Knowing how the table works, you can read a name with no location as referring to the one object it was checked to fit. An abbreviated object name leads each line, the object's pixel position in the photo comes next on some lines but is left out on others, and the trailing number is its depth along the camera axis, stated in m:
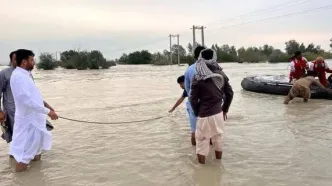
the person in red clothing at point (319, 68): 11.55
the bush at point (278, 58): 73.69
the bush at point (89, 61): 52.28
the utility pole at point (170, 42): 75.69
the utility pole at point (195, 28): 58.52
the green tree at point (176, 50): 83.64
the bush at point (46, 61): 50.66
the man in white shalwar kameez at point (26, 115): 4.75
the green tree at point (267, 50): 92.99
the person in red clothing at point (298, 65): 12.05
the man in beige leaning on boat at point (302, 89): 10.78
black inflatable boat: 11.67
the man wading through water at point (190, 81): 5.22
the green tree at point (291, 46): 79.62
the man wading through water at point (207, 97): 4.80
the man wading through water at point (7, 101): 5.43
